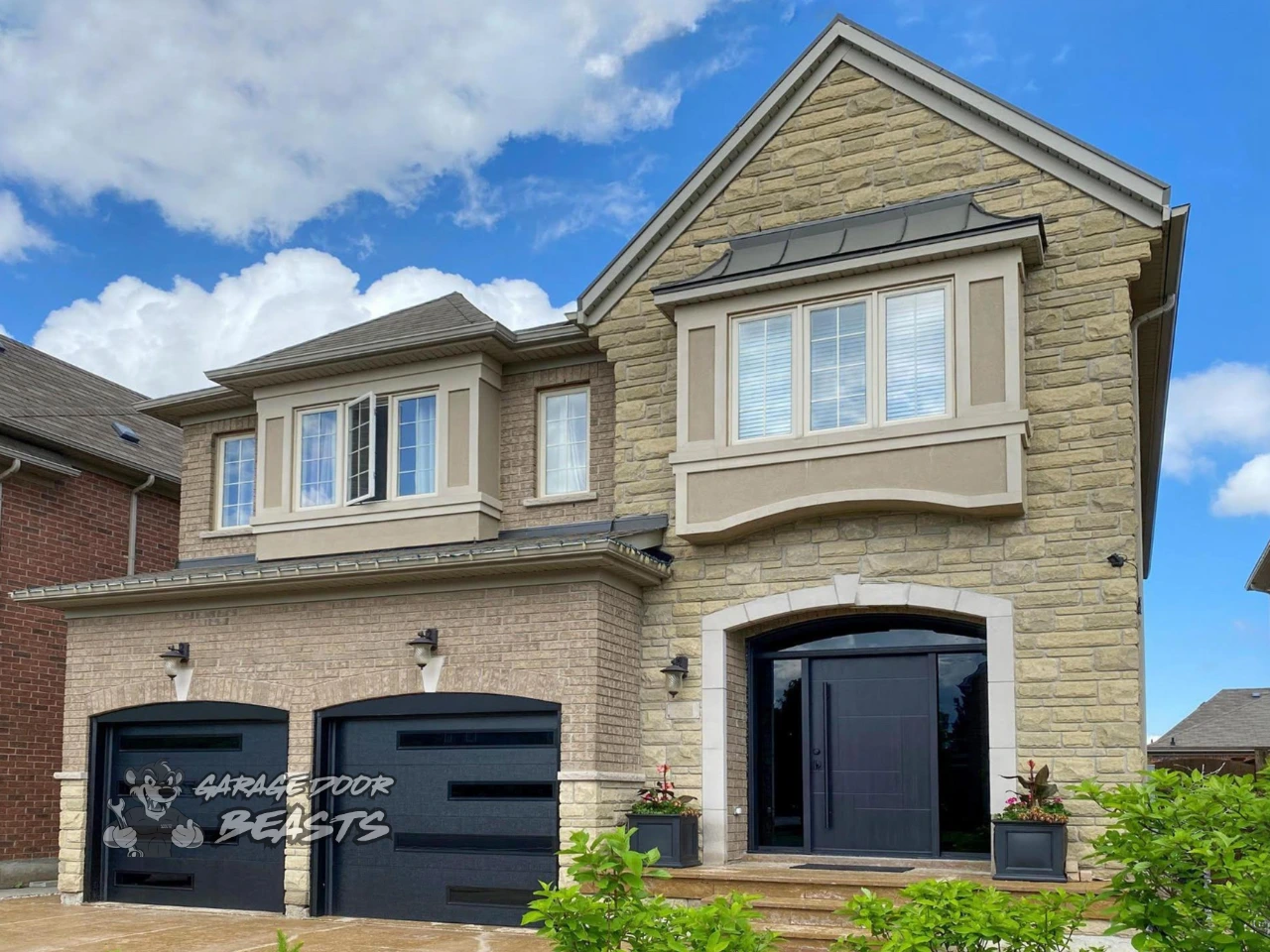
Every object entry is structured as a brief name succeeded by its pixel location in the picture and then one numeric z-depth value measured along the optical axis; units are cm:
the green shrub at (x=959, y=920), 520
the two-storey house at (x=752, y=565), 1158
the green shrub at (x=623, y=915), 506
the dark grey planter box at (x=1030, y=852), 1051
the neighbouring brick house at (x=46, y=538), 1634
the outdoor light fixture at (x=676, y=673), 1260
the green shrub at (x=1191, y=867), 508
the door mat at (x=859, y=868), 1149
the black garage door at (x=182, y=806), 1370
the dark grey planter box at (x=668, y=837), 1170
